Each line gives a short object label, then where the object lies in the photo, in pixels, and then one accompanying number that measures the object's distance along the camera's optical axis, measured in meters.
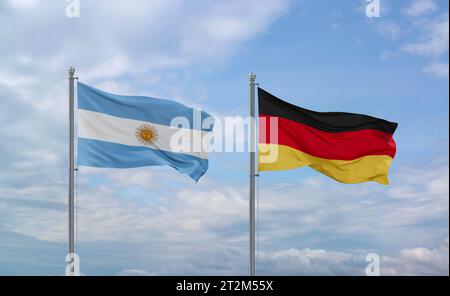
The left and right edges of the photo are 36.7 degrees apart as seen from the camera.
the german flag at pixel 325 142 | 20.78
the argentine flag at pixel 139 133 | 20.38
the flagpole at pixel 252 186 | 20.33
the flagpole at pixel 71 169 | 19.47
